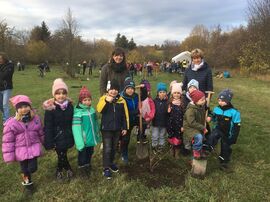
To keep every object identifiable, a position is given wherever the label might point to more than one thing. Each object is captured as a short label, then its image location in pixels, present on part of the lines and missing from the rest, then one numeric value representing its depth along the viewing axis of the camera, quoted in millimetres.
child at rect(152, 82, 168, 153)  4164
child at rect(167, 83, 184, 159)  4167
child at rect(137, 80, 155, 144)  3940
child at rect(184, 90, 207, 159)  3576
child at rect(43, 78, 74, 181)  3253
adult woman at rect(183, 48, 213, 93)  4094
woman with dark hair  3896
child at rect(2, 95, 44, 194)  3073
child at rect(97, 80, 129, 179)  3448
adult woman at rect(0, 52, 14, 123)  5848
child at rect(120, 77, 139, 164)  3739
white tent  36400
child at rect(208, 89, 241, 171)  3760
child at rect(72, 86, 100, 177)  3375
